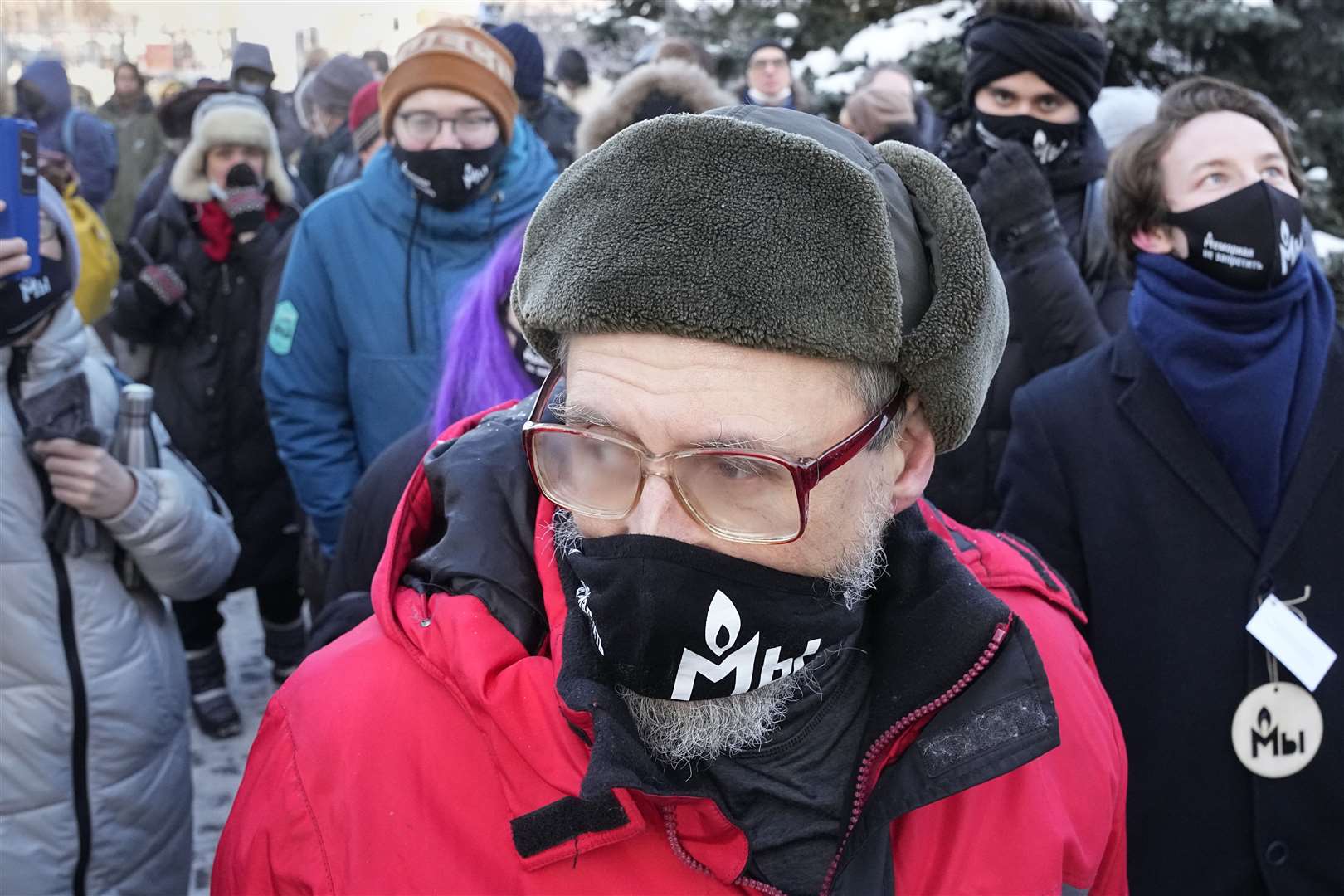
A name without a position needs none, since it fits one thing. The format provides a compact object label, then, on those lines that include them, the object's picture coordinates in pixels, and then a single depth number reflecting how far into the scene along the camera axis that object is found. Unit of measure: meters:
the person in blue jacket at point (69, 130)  7.00
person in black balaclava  3.08
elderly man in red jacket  1.33
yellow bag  4.75
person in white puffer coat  2.31
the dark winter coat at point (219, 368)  4.63
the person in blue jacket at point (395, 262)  3.54
